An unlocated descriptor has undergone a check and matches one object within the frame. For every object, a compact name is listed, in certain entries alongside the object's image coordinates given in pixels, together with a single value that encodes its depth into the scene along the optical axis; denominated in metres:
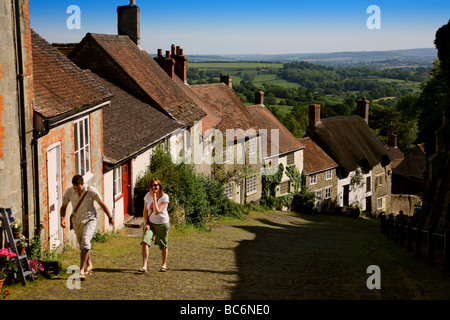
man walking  8.34
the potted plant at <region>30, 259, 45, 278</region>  8.23
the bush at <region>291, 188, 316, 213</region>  37.38
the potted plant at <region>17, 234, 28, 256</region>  8.02
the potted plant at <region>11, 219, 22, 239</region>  7.93
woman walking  8.99
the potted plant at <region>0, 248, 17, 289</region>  7.63
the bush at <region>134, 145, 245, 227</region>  16.97
